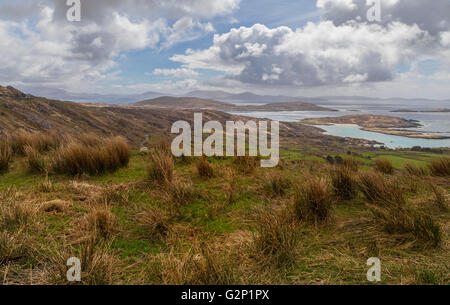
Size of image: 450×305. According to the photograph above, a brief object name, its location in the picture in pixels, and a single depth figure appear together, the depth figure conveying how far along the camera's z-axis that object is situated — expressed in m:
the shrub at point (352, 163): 5.59
